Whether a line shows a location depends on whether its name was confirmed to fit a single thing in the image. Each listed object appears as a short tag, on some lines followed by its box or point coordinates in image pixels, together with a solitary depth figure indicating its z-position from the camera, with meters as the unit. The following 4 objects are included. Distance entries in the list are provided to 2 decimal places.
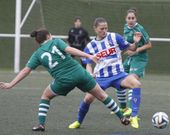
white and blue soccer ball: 16.81
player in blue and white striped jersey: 18.27
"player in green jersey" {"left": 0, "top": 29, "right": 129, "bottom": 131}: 16.73
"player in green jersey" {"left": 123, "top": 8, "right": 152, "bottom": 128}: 19.94
